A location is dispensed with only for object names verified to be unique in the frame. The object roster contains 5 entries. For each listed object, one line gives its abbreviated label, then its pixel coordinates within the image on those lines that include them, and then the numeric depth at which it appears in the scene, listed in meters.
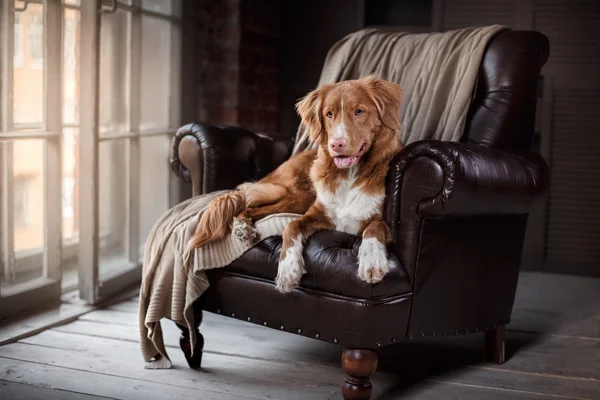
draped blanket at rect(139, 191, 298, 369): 2.51
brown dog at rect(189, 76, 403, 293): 2.33
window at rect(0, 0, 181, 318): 3.16
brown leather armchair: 2.27
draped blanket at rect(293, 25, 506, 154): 2.88
